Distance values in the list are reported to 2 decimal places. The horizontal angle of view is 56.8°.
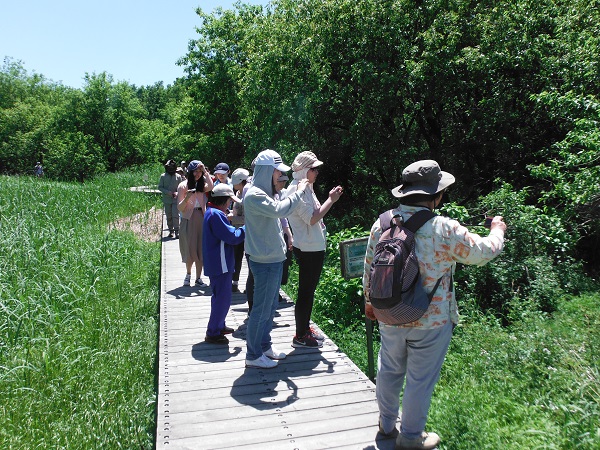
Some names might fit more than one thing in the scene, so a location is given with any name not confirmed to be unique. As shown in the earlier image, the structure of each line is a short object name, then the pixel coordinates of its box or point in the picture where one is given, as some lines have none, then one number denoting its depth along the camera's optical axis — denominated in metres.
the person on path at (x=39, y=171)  31.58
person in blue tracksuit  5.15
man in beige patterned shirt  3.13
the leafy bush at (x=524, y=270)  7.38
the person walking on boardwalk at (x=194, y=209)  7.31
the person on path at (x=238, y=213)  6.76
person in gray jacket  4.32
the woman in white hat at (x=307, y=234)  4.82
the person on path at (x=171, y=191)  11.76
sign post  4.77
